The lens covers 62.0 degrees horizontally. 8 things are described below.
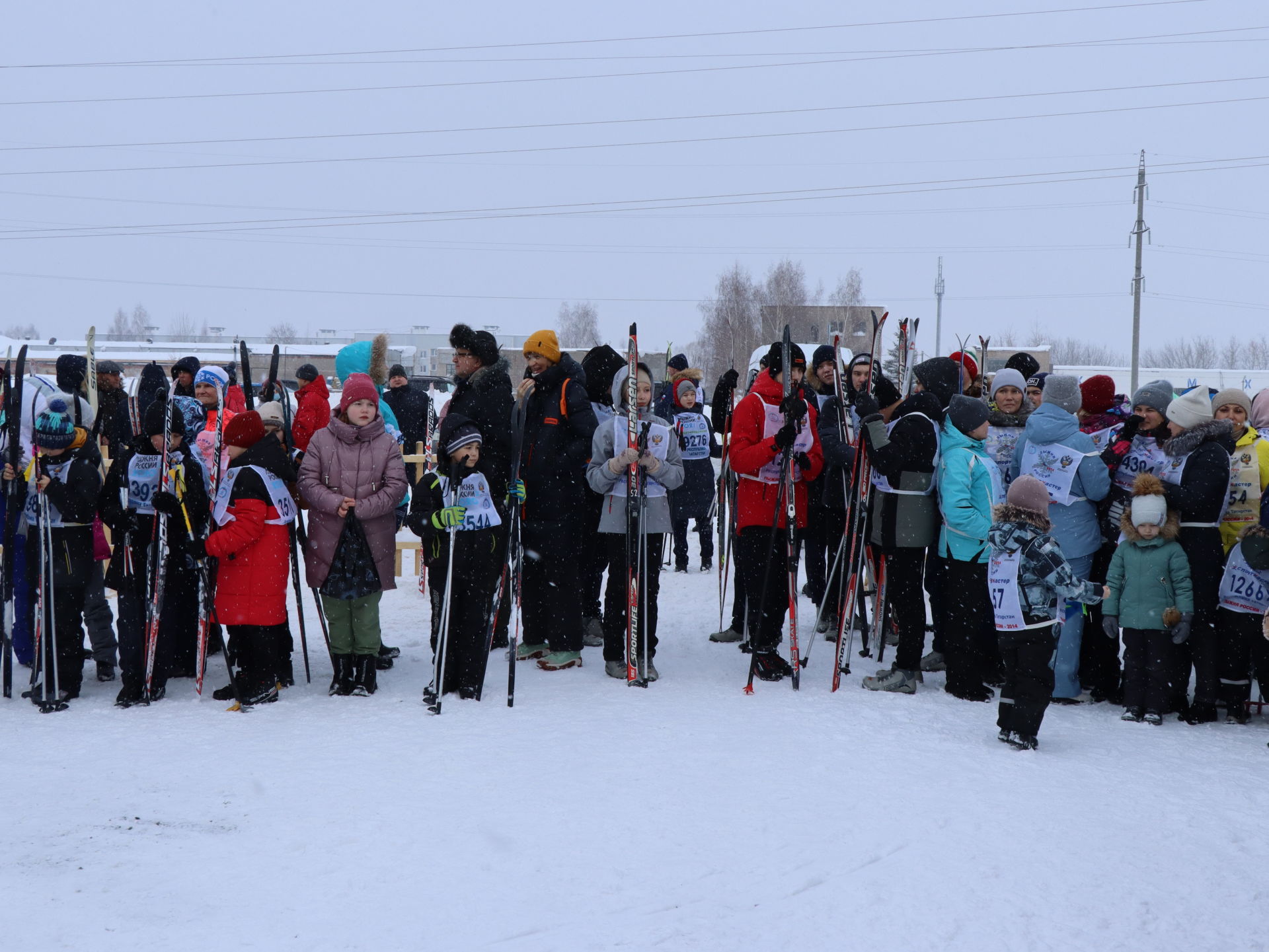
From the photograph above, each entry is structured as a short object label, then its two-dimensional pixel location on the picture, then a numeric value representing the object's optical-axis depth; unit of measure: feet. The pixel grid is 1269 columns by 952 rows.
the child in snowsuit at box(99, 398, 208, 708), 17.97
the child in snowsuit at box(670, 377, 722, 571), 28.48
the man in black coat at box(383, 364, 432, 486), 31.55
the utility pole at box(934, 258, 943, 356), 159.22
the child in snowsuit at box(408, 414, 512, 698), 18.03
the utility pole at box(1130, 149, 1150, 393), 93.35
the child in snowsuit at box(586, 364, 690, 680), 19.25
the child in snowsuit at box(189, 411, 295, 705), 17.52
